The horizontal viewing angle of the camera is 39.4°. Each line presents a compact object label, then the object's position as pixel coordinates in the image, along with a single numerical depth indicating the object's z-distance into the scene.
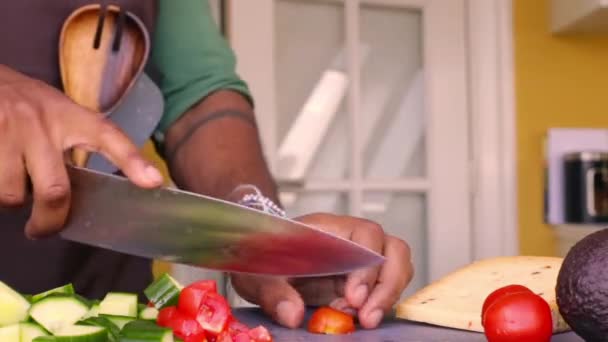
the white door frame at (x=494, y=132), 2.47
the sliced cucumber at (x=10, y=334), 0.58
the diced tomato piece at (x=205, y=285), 0.69
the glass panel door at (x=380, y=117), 2.35
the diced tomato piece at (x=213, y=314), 0.65
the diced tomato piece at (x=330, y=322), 0.77
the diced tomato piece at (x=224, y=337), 0.64
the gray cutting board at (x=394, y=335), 0.76
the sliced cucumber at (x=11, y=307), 0.62
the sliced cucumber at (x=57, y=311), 0.61
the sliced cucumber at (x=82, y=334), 0.56
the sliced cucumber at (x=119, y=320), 0.63
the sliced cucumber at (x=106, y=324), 0.59
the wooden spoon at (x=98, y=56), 0.89
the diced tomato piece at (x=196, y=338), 0.64
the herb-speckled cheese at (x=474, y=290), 0.81
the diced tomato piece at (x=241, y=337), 0.65
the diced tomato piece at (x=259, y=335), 0.66
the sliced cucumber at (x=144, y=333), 0.58
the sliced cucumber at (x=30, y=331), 0.59
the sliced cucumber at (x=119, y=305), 0.67
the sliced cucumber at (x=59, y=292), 0.66
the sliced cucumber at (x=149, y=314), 0.69
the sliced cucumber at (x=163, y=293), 0.71
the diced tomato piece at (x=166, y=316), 0.66
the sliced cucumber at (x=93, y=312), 0.65
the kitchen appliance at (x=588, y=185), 2.36
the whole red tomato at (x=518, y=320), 0.69
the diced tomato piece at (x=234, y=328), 0.66
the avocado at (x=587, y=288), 0.64
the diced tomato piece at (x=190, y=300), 0.67
